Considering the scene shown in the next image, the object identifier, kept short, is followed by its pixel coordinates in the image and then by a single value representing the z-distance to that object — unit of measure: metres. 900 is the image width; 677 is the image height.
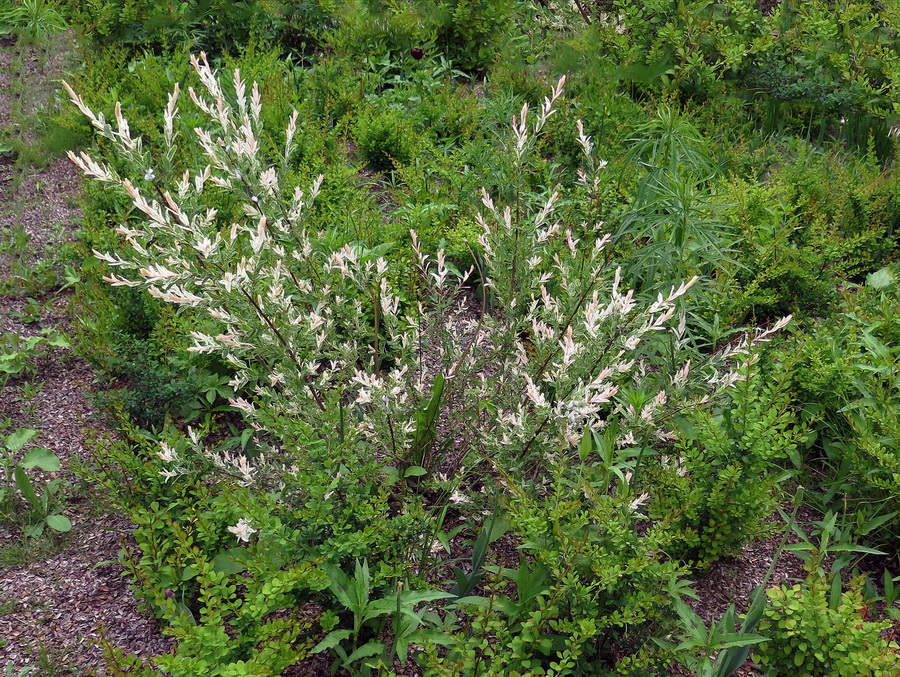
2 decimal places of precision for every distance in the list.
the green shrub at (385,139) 4.64
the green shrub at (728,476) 2.50
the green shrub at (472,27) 5.86
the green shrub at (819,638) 2.18
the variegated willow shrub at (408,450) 2.19
